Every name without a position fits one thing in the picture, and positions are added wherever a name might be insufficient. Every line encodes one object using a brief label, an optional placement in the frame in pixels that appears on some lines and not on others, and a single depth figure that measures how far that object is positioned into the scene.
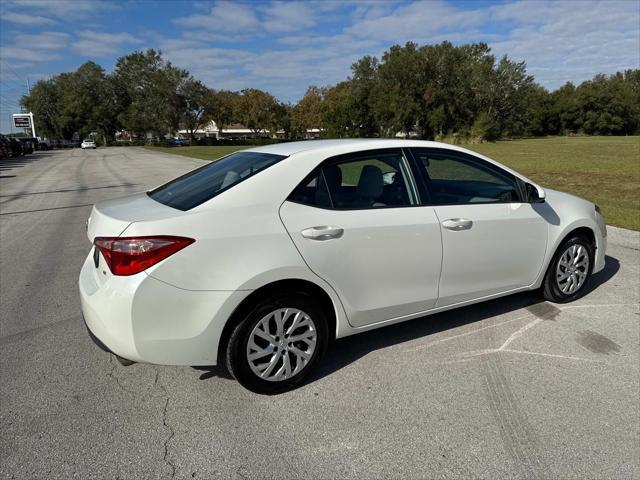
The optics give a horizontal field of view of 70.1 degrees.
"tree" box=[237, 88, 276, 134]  80.31
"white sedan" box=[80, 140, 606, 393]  2.69
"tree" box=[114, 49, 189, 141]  63.47
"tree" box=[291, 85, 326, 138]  85.88
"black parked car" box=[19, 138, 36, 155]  43.16
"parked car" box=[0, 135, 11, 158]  34.03
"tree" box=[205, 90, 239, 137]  68.38
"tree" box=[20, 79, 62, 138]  84.19
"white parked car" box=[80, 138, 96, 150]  62.84
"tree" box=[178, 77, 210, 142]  64.44
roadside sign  78.94
